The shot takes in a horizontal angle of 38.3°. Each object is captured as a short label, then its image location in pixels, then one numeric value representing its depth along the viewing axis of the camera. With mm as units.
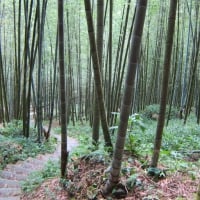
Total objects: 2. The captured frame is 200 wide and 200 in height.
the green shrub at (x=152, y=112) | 11320
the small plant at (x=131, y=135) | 3154
